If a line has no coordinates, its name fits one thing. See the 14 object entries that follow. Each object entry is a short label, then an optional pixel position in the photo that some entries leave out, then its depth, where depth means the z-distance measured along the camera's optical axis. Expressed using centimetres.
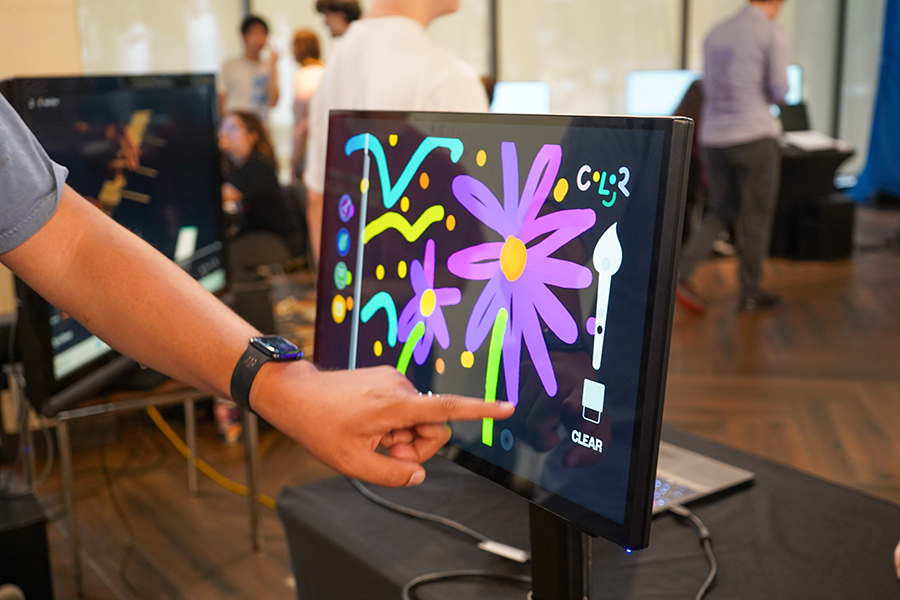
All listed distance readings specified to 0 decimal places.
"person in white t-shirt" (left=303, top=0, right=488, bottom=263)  180
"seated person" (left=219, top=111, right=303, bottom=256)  408
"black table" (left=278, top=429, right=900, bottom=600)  92
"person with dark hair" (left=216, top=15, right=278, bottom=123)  550
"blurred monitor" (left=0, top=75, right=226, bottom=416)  172
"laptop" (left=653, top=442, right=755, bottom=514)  108
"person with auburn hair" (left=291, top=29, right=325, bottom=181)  444
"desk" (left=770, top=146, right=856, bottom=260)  556
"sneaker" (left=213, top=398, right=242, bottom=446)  289
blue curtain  715
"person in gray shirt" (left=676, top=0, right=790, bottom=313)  406
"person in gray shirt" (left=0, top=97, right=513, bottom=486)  71
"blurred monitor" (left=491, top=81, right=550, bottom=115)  519
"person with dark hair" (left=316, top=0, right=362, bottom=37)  398
